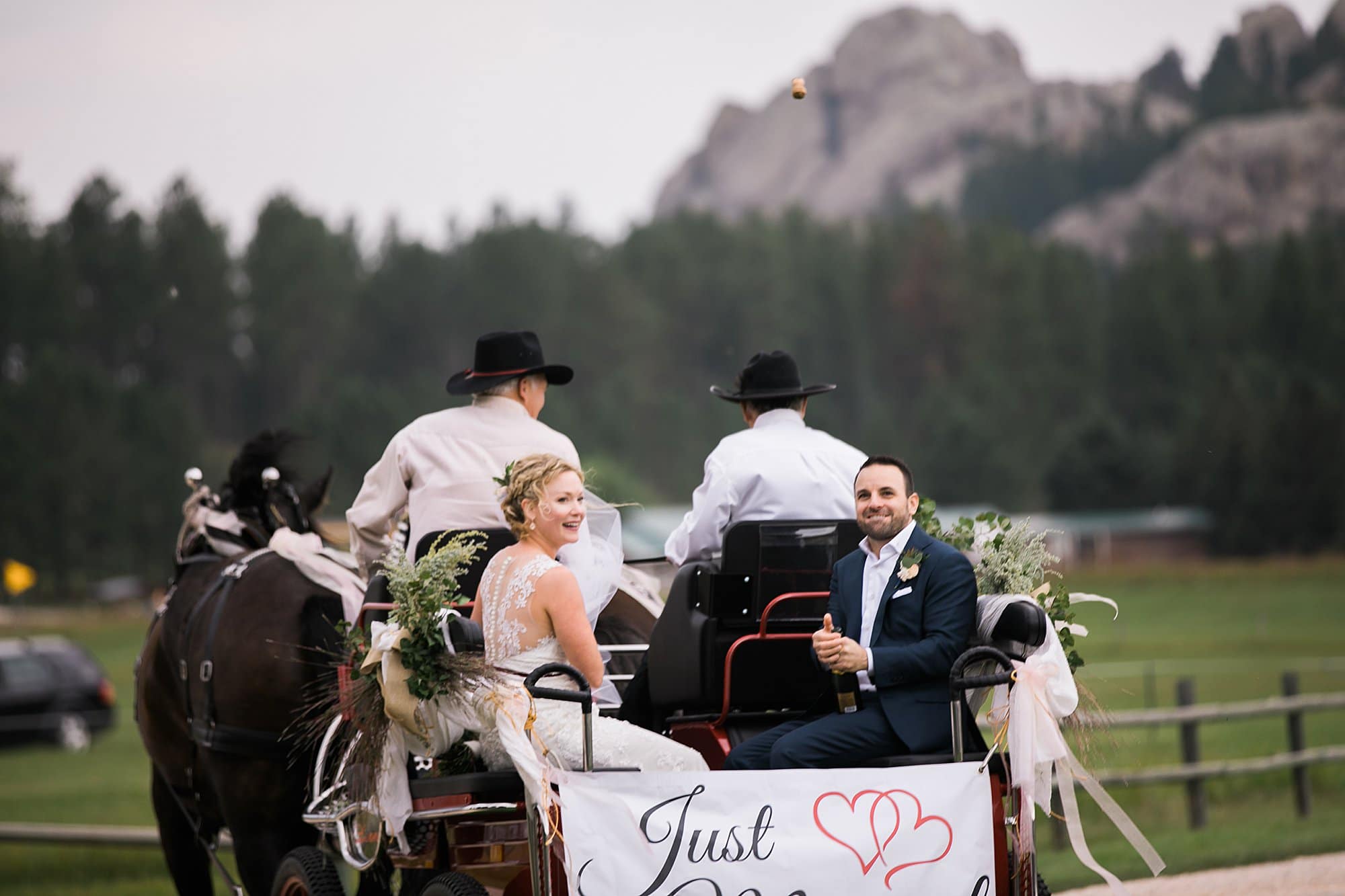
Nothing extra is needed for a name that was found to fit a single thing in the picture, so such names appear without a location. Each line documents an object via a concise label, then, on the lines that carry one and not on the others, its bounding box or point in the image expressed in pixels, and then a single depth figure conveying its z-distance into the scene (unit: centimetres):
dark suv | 5062
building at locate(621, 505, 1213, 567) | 14587
